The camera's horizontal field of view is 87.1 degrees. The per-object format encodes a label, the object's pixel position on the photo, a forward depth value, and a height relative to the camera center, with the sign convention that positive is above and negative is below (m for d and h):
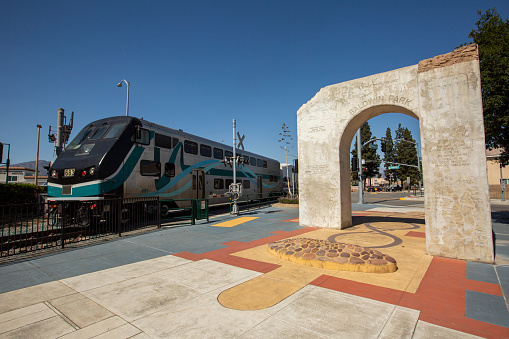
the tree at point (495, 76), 8.95 +3.60
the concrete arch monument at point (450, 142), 5.97 +0.98
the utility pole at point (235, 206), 14.68 -1.12
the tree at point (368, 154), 57.11 +6.55
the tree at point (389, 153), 68.72 +8.13
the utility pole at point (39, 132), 34.86 +7.39
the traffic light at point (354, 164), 15.81 +1.22
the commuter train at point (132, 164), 9.95 +0.99
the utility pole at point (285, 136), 42.54 +7.85
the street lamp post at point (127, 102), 21.42 +6.75
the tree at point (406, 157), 60.06 +6.40
